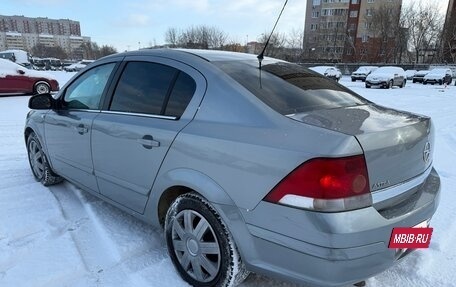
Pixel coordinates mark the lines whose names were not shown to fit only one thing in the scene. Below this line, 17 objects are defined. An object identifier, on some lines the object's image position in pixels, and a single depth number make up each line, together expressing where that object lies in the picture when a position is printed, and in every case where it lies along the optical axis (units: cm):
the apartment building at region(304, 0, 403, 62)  5991
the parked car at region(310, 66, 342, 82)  3092
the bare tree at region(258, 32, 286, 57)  5608
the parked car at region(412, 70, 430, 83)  3376
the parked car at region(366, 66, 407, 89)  2347
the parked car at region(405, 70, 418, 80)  3840
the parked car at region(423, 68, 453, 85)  3059
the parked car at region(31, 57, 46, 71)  4798
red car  1292
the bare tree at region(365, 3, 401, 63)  5909
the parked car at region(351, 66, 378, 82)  3269
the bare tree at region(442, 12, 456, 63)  5475
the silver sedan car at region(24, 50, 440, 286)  177
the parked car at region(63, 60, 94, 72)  4323
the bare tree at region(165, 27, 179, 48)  6897
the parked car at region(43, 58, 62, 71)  4804
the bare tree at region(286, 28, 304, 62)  6671
